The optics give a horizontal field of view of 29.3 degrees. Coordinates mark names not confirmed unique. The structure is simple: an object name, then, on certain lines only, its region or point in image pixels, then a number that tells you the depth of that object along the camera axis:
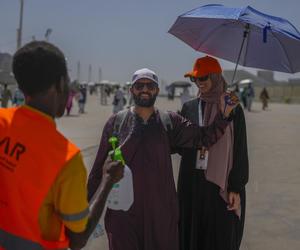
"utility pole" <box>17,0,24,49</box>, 37.81
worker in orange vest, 2.11
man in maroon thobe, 3.87
